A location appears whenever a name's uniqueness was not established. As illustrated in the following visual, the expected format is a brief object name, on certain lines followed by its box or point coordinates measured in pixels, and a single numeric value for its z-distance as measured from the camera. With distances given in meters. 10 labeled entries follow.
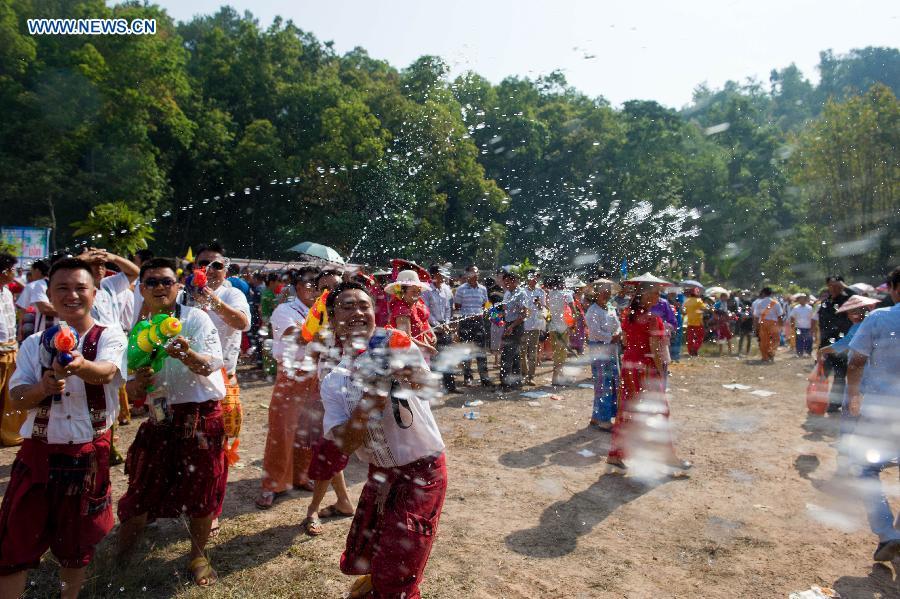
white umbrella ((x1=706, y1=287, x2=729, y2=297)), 17.61
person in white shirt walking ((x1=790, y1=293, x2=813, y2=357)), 15.90
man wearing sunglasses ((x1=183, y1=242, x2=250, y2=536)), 4.01
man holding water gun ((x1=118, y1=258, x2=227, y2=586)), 3.39
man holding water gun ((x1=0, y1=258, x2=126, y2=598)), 2.76
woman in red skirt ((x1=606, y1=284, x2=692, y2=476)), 5.69
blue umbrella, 10.09
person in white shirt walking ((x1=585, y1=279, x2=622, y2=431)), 7.50
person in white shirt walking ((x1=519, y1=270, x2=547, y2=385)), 10.13
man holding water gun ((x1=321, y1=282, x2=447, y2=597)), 2.59
